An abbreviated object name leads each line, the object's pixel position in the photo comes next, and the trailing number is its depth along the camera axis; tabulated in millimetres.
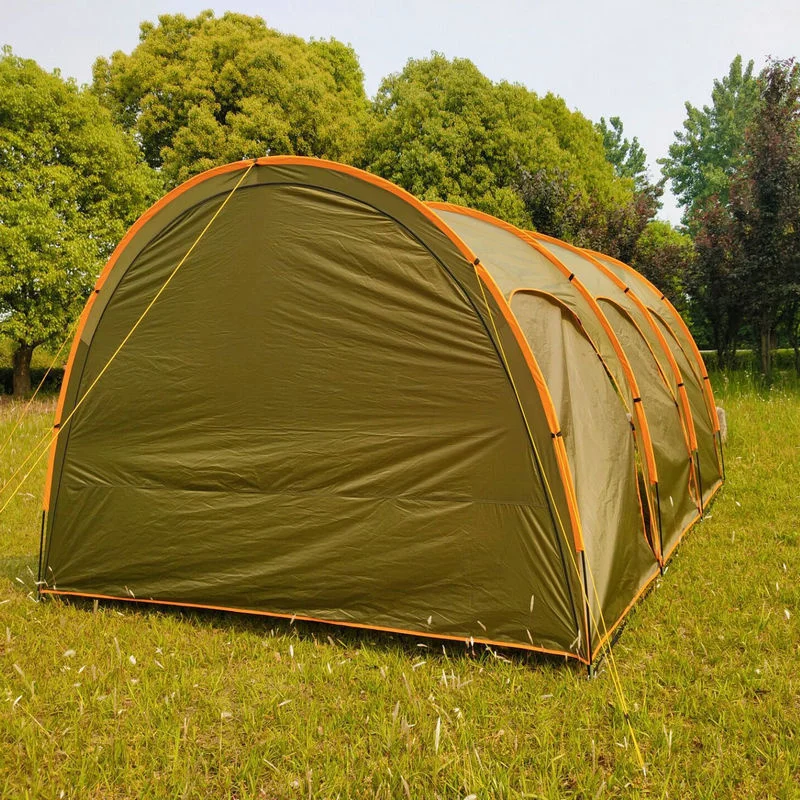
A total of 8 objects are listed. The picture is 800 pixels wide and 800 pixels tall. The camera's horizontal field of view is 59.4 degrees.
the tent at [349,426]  3465
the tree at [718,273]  11742
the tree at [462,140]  17219
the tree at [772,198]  10734
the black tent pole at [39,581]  4320
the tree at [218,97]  17375
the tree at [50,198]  12750
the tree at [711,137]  34844
